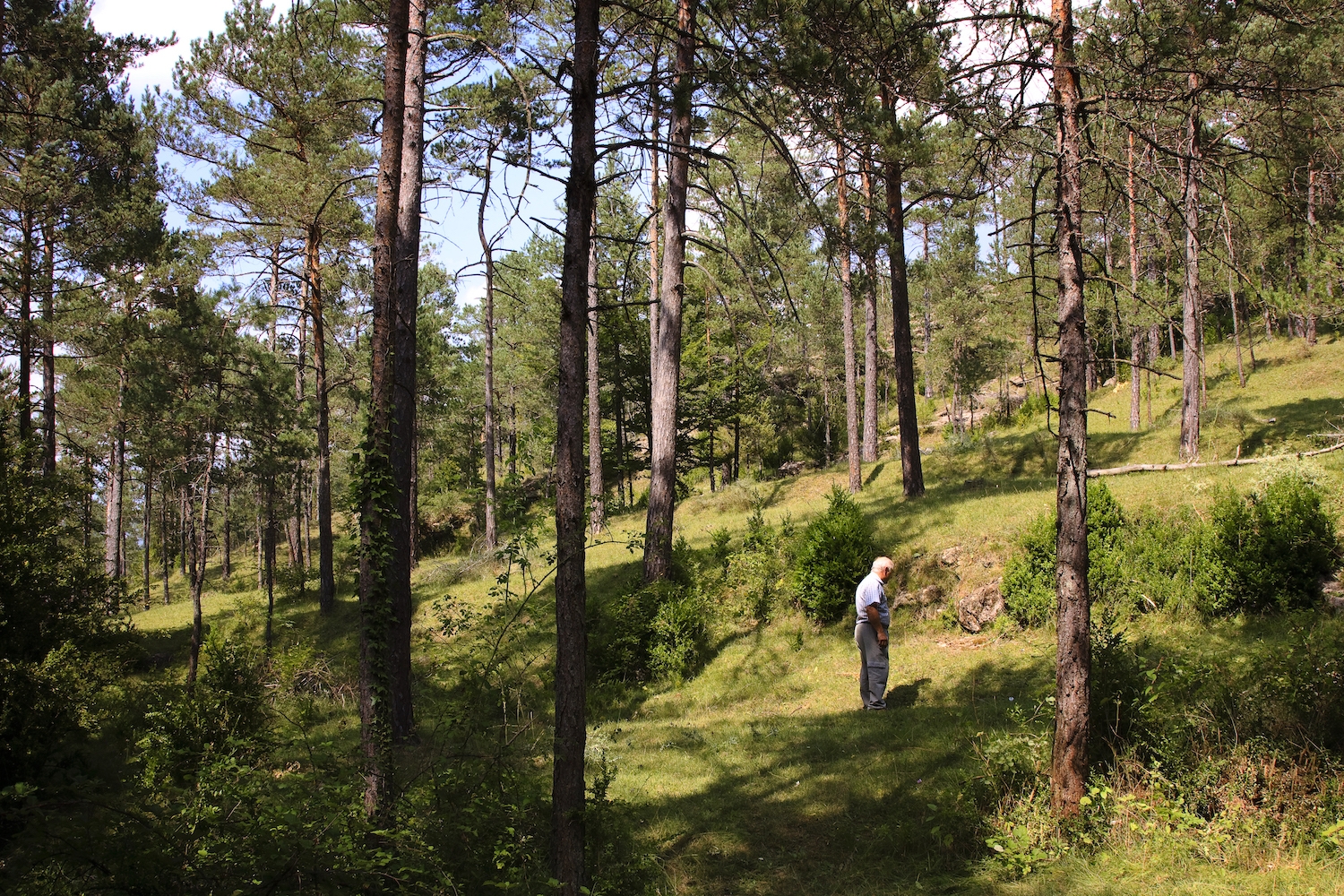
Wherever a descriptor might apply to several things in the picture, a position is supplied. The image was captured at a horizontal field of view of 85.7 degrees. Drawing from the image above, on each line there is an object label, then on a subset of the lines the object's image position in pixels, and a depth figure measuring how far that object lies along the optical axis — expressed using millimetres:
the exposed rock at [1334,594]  7830
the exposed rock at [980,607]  10625
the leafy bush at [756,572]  12805
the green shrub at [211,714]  7566
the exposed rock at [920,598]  11570
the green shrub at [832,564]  11844
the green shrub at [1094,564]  9711
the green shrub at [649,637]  11656
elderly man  8398
